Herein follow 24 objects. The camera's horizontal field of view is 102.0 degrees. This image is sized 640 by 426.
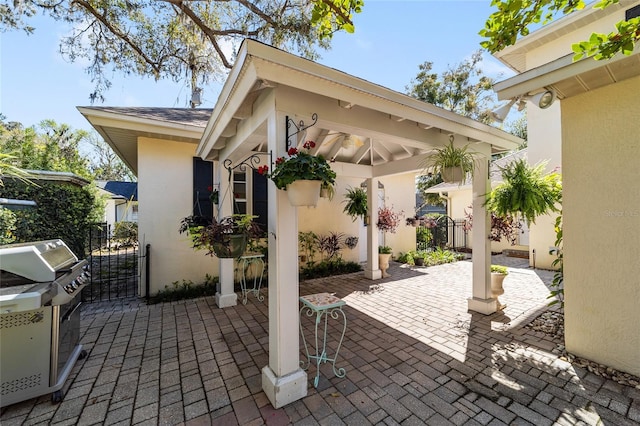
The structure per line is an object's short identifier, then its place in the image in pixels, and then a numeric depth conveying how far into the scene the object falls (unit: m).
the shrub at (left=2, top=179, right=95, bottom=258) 4.23
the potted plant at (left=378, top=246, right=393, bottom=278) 6.71
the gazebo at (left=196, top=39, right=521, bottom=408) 2.25
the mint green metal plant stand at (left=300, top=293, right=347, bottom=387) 2.57
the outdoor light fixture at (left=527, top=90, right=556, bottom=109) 2.88
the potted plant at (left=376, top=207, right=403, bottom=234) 6.64
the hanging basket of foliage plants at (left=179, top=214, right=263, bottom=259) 3.07
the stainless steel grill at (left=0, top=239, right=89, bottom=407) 2.12
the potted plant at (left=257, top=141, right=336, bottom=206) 2.06
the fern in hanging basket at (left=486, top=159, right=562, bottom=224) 3.45
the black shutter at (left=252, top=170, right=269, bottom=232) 6.03
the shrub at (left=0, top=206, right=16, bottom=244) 3.61
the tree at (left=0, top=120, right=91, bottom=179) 8.56
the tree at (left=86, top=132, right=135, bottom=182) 24.39
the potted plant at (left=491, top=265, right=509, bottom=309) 4.30
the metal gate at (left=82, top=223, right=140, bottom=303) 5.23
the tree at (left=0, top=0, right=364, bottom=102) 5.98
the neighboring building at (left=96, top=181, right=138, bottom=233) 15.85
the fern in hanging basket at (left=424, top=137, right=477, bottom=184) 3.41
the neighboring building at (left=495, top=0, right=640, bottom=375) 2.63
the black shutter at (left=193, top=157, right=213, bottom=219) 5.59
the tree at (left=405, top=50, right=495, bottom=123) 14.40
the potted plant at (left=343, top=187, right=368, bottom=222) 6.56
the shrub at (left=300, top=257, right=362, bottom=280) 6.88
